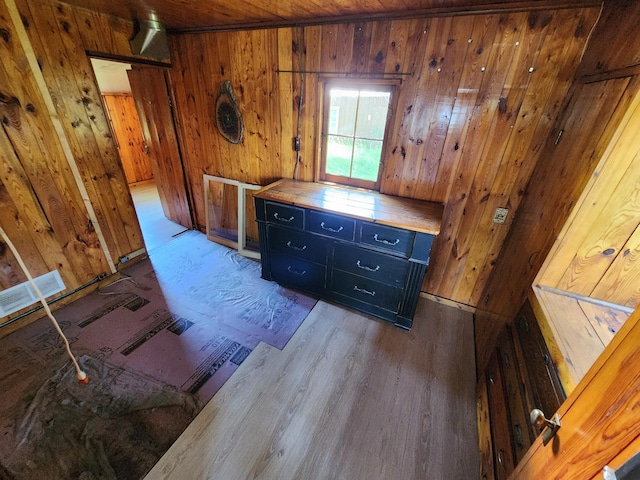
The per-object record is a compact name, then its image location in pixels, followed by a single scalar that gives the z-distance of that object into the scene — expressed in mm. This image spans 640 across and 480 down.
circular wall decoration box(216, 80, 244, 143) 2555
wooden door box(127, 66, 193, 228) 2908
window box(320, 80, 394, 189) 2078
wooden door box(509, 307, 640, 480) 450
